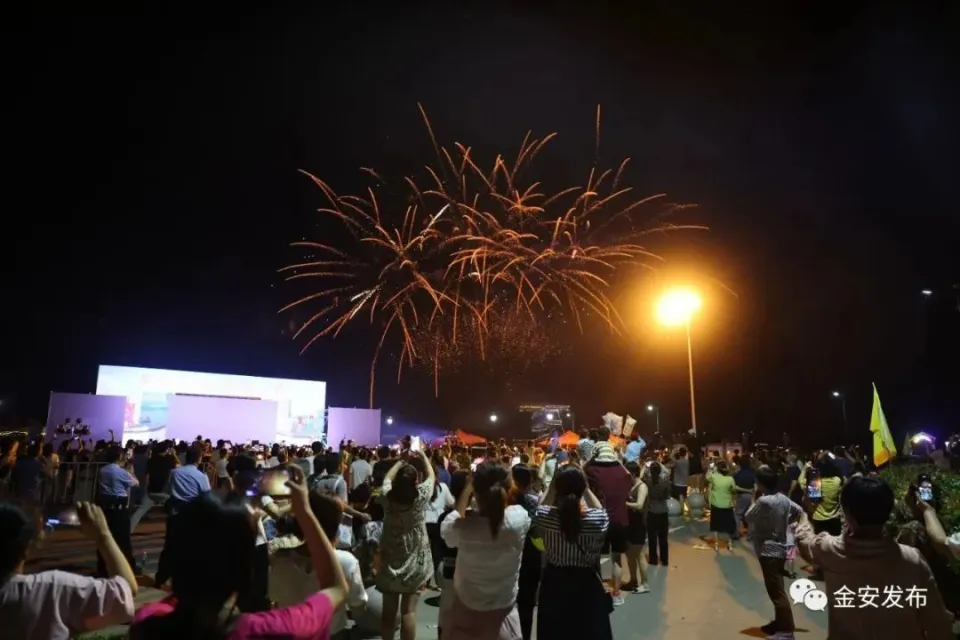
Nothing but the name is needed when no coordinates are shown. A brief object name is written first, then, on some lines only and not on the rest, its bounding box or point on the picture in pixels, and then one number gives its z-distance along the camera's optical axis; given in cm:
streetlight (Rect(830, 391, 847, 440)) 3504
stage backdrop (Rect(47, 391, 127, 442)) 1859
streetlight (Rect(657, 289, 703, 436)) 1780
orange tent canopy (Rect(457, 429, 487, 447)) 2695
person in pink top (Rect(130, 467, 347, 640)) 178
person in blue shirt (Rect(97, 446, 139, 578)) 834
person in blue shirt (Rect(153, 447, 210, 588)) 779
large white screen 2170
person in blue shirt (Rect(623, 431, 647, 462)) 1363
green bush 604
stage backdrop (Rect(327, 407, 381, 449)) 2697
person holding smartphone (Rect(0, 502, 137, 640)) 237
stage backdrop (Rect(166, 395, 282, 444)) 2191
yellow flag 1241
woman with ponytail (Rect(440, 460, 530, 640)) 404
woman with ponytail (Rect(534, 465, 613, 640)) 406
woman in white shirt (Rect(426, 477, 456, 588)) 732
